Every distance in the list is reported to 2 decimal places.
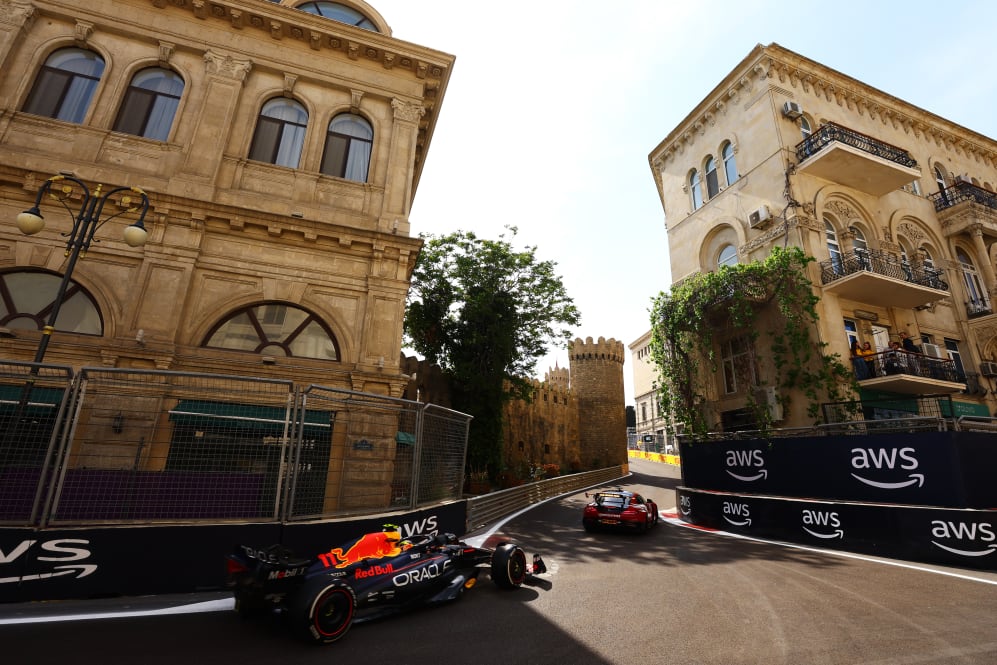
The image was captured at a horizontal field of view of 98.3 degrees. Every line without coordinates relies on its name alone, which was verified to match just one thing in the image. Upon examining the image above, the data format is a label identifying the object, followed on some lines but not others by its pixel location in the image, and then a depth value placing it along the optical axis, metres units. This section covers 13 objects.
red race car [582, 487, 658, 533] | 10.39
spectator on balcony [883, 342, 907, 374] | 12.93
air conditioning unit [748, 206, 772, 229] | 15.27
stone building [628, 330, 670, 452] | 55.97
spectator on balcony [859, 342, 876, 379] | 13.24
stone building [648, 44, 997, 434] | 14.18
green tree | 19.06
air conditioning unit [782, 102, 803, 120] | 15.95
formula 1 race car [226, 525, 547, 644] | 3.89
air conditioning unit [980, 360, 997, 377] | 15.66
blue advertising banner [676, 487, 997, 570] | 7.30
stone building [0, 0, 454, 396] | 9.23
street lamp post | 6.60
